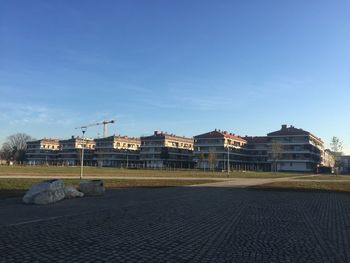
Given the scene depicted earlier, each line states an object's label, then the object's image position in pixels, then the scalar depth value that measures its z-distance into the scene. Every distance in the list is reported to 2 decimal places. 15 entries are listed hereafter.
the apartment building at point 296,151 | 123.38
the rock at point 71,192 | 20.30
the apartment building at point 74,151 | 183.75
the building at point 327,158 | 164.94
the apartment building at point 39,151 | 196.62
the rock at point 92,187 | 21.78
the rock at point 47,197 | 17.55
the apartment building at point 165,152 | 154.25
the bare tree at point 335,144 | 96.56
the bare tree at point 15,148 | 172.12
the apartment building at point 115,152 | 170.75
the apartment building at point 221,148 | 135.00
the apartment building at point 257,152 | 141.18
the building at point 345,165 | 144.65
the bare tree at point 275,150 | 101.94
